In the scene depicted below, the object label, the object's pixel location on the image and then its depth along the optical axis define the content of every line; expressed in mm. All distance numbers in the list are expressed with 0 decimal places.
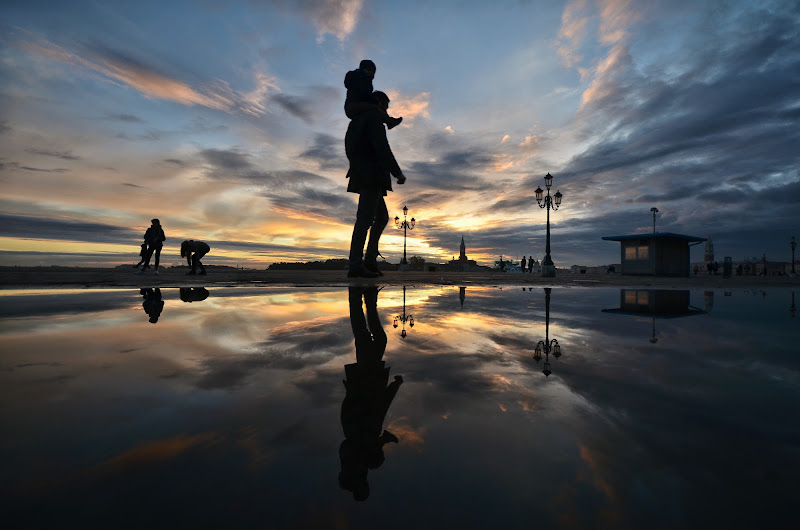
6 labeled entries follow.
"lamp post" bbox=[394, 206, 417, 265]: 33244
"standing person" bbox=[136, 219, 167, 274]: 11641
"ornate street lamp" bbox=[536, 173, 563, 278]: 19062
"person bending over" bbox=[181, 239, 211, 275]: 10242
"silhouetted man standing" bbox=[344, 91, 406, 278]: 6473
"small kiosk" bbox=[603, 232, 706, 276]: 28469
